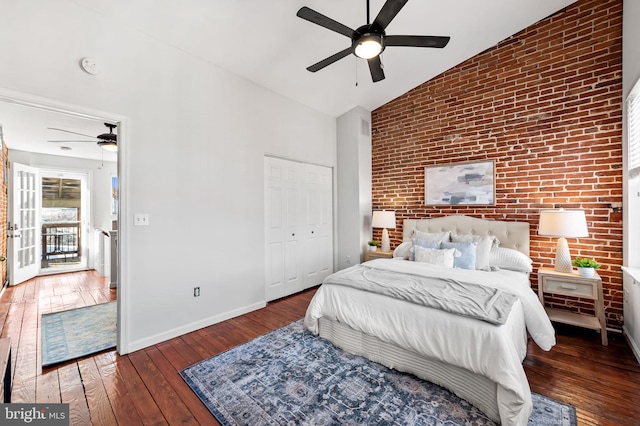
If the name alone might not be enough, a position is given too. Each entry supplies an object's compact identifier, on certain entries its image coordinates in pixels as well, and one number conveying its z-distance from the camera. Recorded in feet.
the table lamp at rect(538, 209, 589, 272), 9.05
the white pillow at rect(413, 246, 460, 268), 10.23
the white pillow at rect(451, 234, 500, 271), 10.28
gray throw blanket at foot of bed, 6.22
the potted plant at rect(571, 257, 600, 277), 8.96
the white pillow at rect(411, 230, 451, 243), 11.76
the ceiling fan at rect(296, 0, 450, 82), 6.59
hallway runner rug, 8.32
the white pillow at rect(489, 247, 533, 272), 10.05
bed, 5.57
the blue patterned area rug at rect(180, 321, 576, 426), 5.70
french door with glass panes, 14.96
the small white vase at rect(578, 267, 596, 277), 8.93
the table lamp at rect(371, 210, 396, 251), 14.25
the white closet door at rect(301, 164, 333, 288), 14.64
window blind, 7.98
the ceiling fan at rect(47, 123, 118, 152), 12.87
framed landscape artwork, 12.17
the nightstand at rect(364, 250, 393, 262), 13.94
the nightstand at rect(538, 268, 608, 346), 8.68
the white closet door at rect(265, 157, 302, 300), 12.80
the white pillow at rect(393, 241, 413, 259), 12.26
